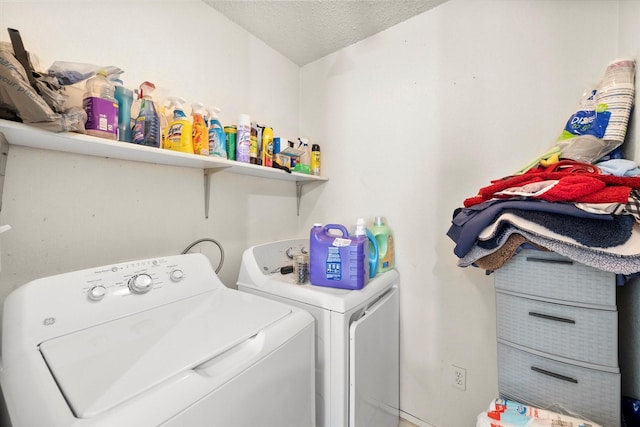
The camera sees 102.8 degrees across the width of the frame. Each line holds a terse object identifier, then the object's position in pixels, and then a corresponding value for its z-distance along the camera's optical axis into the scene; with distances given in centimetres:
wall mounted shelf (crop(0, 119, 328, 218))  82
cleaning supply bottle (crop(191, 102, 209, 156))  123
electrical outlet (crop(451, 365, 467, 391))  145
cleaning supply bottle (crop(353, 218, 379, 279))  138
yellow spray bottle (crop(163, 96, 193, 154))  117
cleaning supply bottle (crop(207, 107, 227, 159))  130
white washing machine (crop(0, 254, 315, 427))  53
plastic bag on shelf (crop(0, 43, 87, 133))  69
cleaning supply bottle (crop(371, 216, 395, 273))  154
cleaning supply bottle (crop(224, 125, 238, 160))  142
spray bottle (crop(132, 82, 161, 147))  106
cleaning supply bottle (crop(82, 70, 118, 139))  91
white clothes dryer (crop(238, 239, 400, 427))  108
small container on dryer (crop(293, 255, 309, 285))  130
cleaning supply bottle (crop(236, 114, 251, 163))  143
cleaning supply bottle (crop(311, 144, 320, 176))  192
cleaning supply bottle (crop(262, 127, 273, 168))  158
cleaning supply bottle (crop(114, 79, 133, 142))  103
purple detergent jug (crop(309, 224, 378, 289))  121
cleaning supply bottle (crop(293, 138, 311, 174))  178
